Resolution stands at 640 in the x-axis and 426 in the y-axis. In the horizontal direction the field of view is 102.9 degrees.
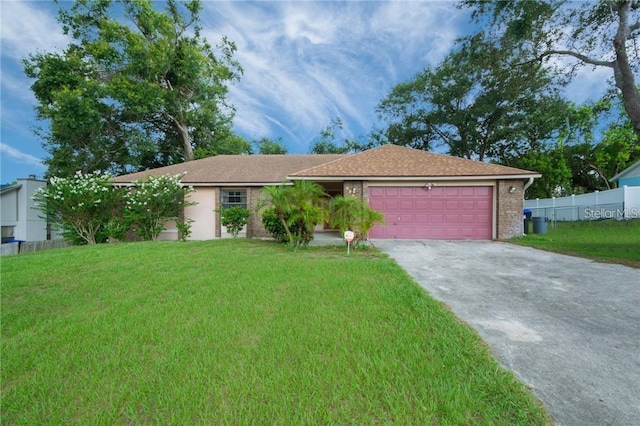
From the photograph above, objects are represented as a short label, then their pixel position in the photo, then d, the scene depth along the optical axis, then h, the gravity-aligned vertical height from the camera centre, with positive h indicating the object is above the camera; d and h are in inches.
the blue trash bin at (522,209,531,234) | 529.3 -8.3
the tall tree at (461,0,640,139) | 318.3 +270.0
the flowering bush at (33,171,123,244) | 379.9 +18.1
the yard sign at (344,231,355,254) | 278.7 -20.1
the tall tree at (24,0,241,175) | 641.0 +350.8
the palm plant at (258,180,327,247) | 299.6 +16.6
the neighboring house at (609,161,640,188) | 727.2 +120.2
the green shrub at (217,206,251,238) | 433.1 -1.9
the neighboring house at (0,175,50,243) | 576.3 +9.5
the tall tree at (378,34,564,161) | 759.7 +329.6
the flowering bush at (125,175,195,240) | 403.5 +22.0
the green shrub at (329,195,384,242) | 297.3 +2.1
